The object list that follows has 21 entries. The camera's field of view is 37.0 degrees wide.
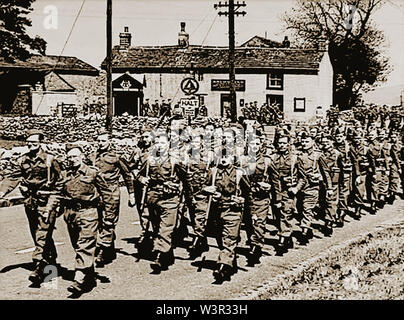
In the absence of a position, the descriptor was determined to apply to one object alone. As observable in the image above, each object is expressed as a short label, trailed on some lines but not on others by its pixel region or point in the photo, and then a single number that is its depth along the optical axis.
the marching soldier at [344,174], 13.68
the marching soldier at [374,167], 15.09
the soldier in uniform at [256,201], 10.23
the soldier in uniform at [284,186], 11.09
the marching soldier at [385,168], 15.64
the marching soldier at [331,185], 12.73
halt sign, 17.16
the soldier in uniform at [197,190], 10.73
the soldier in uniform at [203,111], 35.62
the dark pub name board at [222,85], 38.52
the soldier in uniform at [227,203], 9.13
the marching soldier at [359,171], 14.37
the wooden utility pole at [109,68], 21.05
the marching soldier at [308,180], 11.73
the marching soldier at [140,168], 10.97
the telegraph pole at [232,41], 24.05
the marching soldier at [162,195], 9.62
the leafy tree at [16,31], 16.09
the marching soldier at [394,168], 16.25
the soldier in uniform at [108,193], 10.09
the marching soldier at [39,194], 8.87
